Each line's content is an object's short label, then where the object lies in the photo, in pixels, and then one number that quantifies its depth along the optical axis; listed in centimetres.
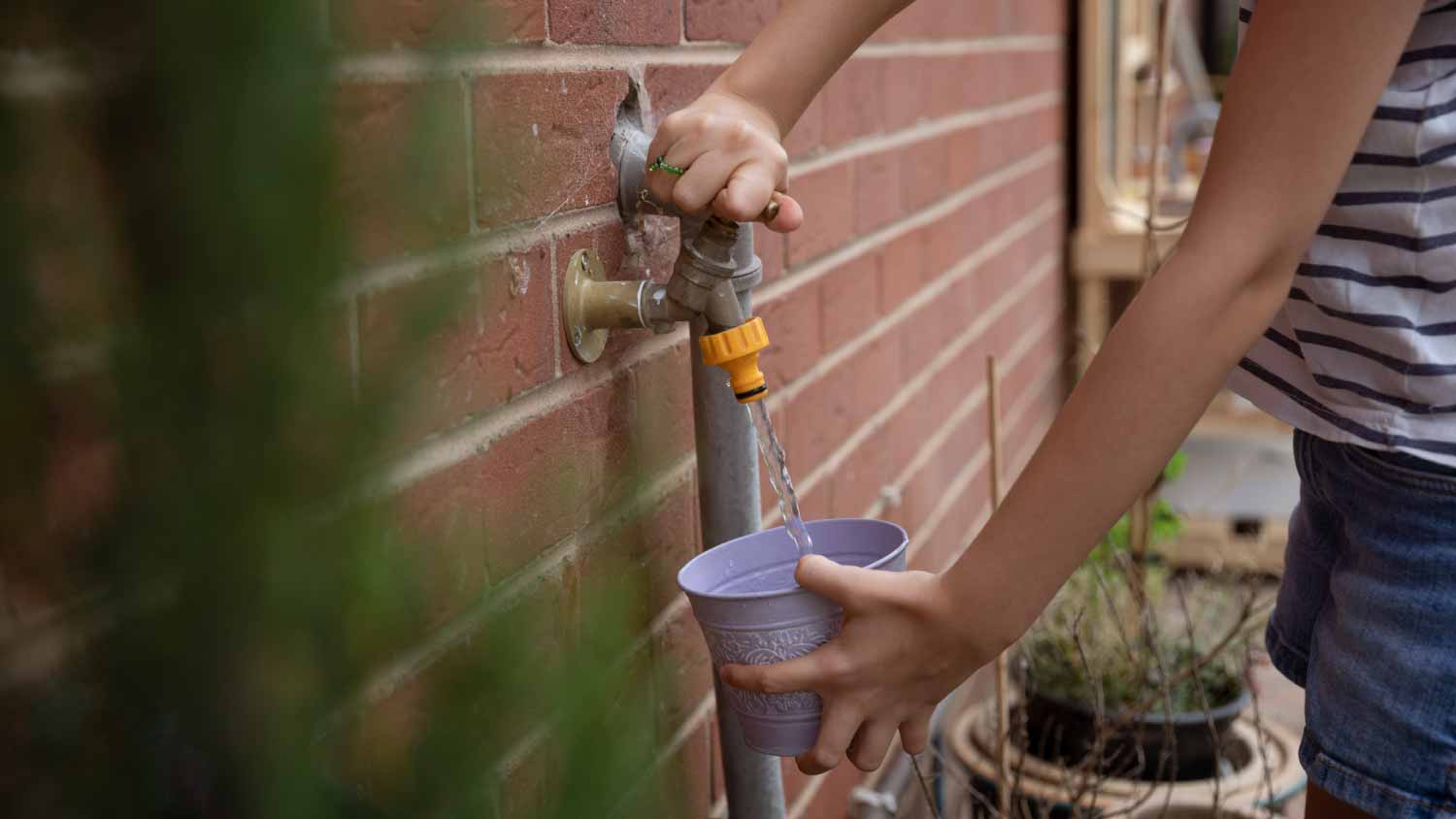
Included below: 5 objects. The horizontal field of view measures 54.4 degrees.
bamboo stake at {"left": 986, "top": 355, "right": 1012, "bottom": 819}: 180
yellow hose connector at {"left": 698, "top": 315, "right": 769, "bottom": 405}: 98
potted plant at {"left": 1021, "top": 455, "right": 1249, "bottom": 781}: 201
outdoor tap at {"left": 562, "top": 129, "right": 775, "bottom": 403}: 100
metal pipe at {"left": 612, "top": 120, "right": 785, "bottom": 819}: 117
